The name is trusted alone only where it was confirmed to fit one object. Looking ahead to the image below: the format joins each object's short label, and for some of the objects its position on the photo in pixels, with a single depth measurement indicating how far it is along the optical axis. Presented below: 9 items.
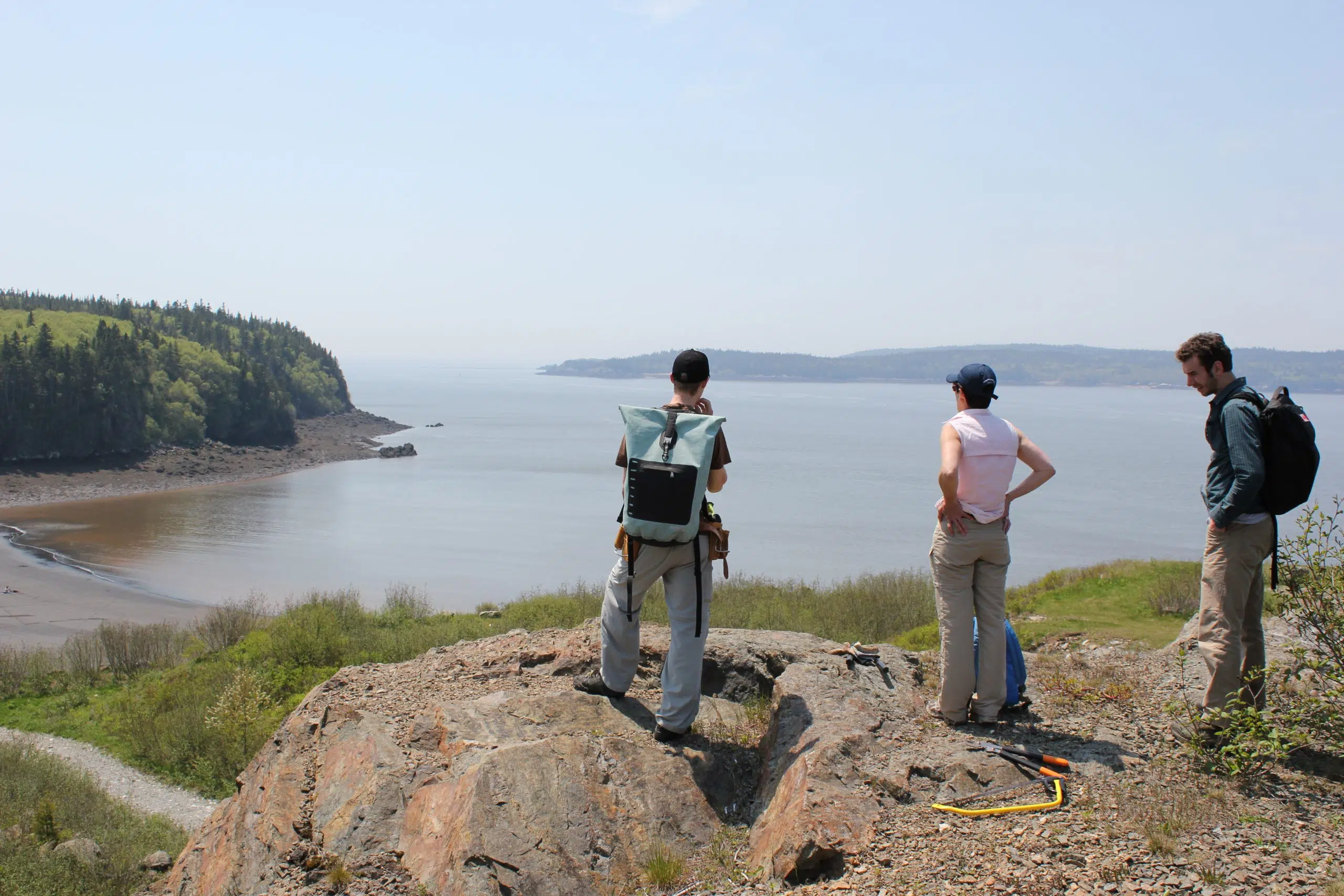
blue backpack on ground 5.28
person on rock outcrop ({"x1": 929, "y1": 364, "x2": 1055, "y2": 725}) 4.65
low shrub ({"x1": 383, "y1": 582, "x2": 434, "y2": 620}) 22.53
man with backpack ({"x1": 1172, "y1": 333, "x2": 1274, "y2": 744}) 4.36
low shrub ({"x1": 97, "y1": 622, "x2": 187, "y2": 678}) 19.83
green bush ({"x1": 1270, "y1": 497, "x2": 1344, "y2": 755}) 4.29
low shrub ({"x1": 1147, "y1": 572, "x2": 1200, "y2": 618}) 13.66
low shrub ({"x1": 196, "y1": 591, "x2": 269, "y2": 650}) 21.03
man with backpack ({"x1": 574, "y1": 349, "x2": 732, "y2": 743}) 4.54
